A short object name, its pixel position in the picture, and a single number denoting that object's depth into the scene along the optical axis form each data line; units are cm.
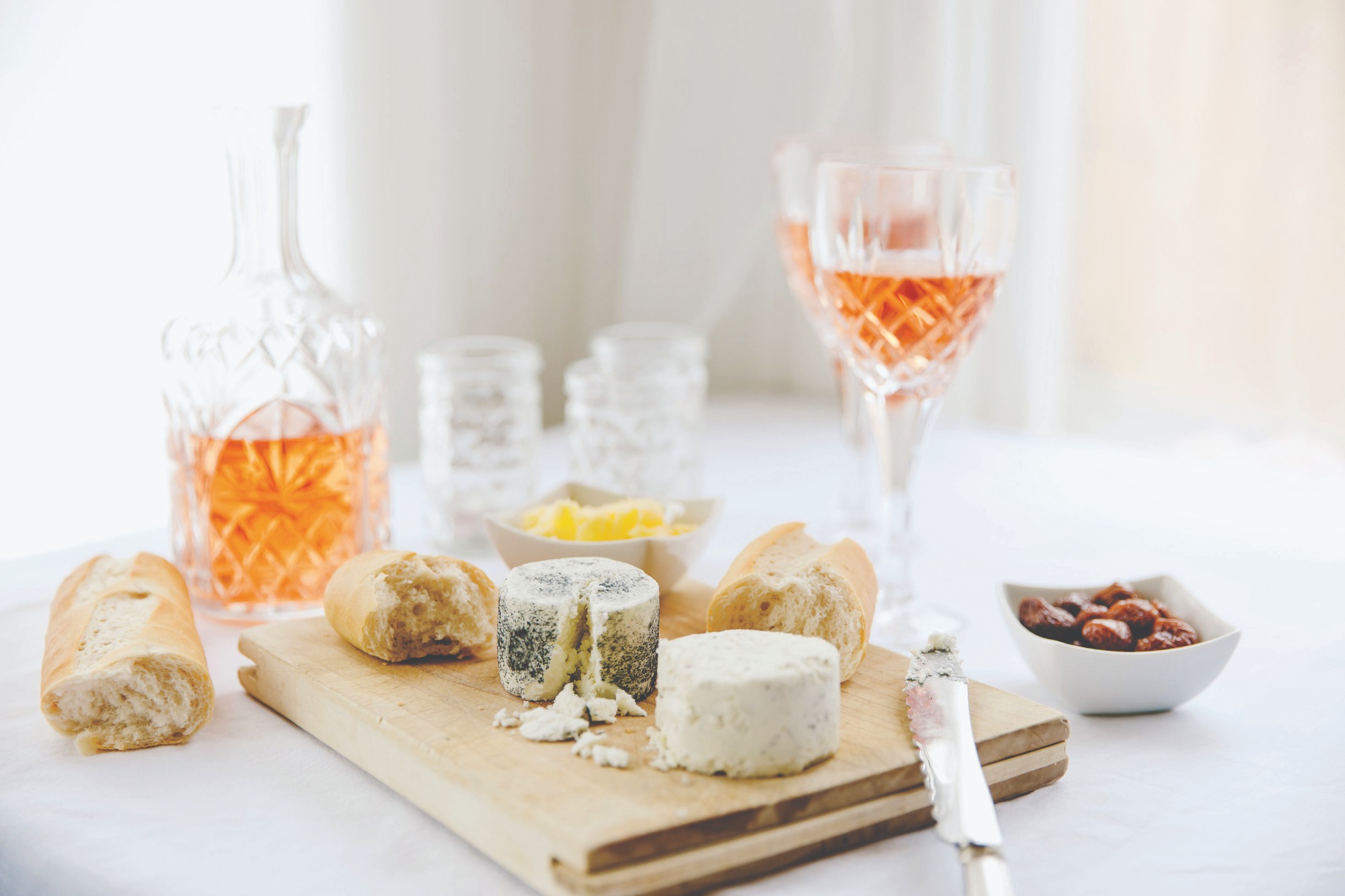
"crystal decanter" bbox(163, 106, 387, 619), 100
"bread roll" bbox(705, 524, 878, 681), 81
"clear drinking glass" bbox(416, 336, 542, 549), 121
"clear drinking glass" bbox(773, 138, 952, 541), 125
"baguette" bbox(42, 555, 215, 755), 74
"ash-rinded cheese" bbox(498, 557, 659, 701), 74
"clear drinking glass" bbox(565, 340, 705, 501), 126
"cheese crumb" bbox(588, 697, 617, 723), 72
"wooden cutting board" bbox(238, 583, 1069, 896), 59
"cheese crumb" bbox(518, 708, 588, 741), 69
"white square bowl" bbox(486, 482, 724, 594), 94
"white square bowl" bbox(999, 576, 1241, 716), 79
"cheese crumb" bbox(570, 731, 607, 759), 67
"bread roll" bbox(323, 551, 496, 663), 82
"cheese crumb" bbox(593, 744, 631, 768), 65
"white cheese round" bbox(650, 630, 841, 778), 64
